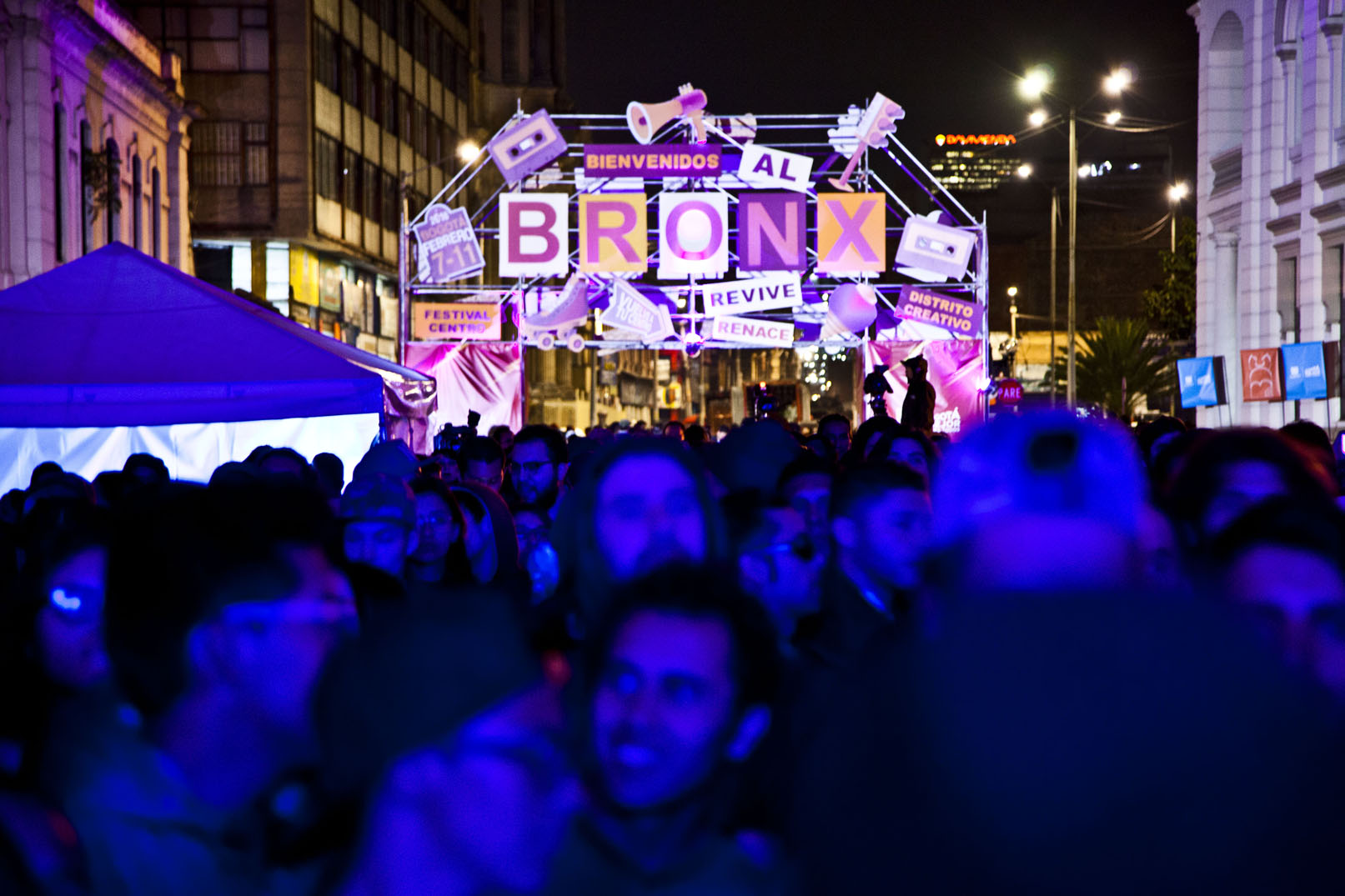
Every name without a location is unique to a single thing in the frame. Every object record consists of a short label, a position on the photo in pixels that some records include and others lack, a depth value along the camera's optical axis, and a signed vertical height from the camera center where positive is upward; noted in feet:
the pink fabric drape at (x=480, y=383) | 76.28 +3.03
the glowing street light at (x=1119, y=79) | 78.95 +20.58
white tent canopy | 37.37 +1.76
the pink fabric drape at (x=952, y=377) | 76.23 +3.19
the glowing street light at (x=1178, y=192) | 109.50 +20.32
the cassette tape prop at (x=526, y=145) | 77.61 +16.73
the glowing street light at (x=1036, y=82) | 75.36 +19.61
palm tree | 143.84 +6.94
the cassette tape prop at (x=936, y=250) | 77.77 +10.57
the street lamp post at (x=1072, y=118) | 75.66 +19.16
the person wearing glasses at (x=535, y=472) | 23.08 -0.61
